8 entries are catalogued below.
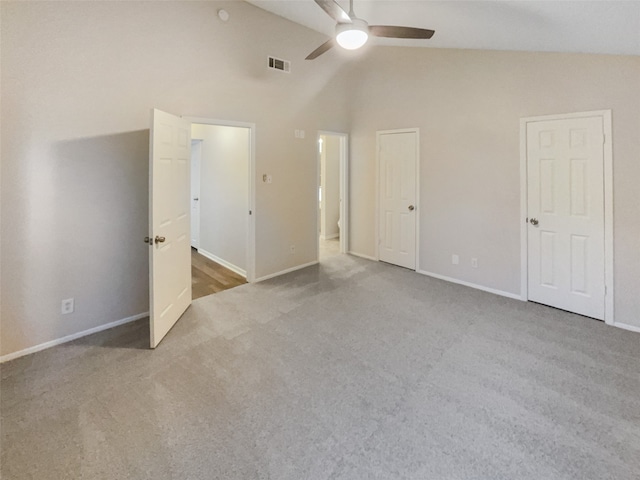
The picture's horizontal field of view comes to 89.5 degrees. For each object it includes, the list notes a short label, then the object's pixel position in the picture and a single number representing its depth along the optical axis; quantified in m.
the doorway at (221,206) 4.36
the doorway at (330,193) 7.15
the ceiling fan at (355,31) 2.29
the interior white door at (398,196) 4.80
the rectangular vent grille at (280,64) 4.18
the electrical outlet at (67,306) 2.82
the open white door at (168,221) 2.65
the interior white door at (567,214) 3.14
